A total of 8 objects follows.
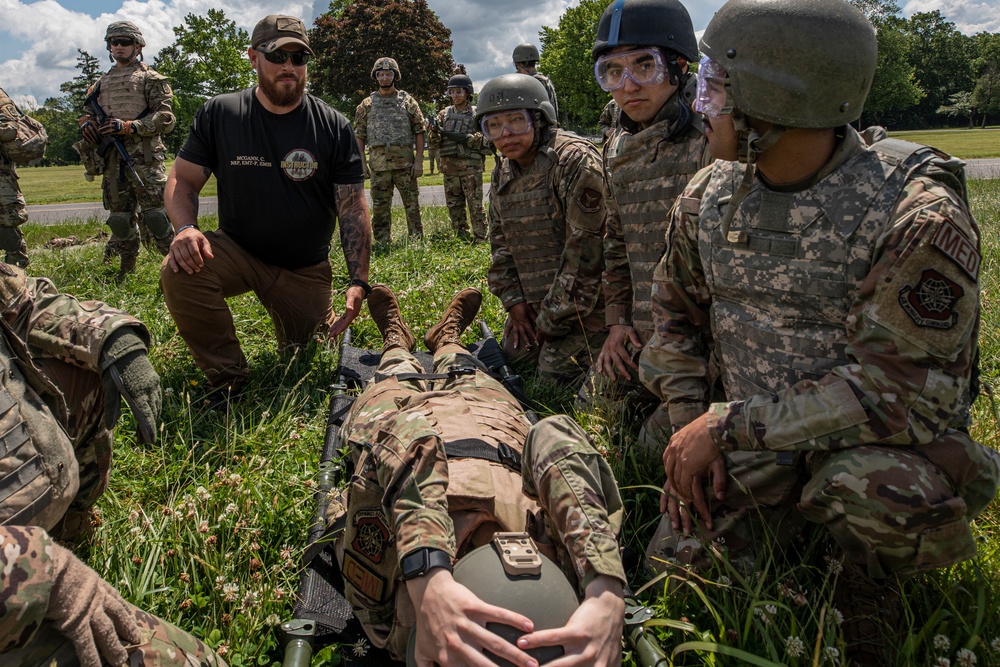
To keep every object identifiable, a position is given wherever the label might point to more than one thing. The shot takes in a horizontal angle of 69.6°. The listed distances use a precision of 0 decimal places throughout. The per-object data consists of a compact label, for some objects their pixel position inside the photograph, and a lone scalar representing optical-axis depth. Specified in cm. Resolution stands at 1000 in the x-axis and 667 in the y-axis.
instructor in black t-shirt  435
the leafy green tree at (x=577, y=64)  4103
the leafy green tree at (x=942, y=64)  6334
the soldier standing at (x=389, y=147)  948
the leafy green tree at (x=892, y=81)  4841
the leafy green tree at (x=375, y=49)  3294
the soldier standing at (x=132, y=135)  729
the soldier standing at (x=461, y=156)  970
